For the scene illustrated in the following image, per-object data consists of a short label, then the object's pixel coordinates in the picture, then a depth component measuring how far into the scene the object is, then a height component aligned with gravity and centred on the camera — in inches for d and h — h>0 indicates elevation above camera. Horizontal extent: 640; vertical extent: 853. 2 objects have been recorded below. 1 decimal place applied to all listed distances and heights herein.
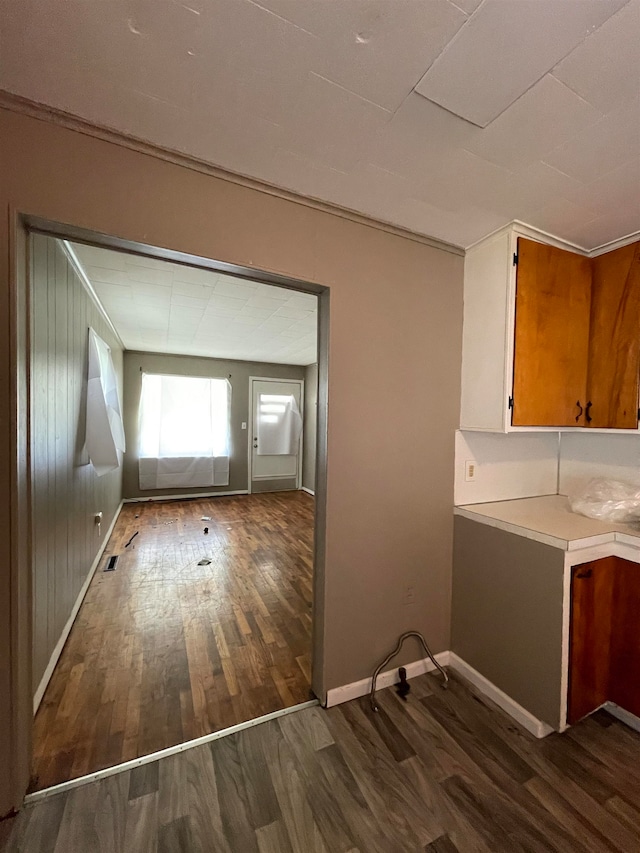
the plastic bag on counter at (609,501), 66.7 -16.3
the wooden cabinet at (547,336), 65.7 +17.5
